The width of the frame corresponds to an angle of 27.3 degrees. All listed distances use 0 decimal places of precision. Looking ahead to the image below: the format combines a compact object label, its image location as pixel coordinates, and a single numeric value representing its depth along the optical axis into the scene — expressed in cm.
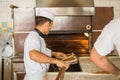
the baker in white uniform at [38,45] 226
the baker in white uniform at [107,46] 136
